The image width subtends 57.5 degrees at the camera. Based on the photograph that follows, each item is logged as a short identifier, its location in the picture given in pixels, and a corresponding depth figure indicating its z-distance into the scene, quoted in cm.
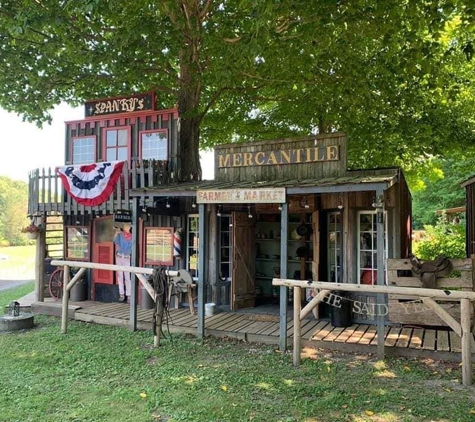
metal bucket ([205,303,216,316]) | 924
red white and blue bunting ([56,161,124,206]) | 962
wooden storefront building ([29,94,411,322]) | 797
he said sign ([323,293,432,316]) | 718
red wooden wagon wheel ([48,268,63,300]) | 1123
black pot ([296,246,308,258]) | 995
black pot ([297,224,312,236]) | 989
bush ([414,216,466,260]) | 1753
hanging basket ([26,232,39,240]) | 1012
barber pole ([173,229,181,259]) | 1013
